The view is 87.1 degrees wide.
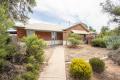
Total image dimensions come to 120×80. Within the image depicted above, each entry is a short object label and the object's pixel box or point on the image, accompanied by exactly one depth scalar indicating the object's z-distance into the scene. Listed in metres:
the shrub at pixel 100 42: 10.78
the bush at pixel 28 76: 3.45
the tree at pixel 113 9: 5.08
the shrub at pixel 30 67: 4.03
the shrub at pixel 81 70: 3.80
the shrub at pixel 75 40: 10.06
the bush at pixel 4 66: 3.73
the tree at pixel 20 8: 5.69
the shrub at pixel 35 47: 5.02
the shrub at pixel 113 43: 9.56
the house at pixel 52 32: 10.52
